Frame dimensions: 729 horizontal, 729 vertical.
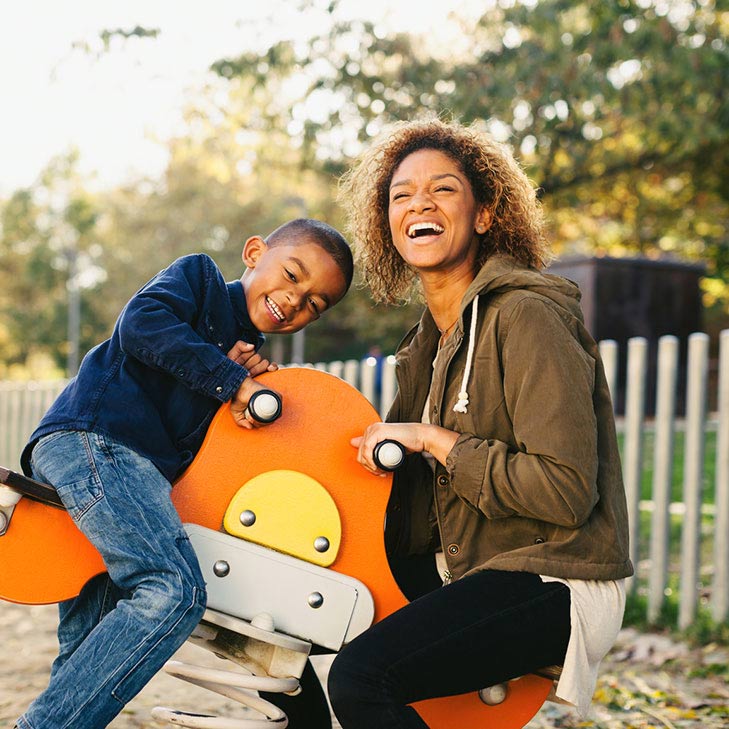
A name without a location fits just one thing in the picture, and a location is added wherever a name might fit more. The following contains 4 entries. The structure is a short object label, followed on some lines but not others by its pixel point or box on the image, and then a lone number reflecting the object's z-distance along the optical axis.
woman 2.21
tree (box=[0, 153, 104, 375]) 43.38
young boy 2.23
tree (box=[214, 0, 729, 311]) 10.82
